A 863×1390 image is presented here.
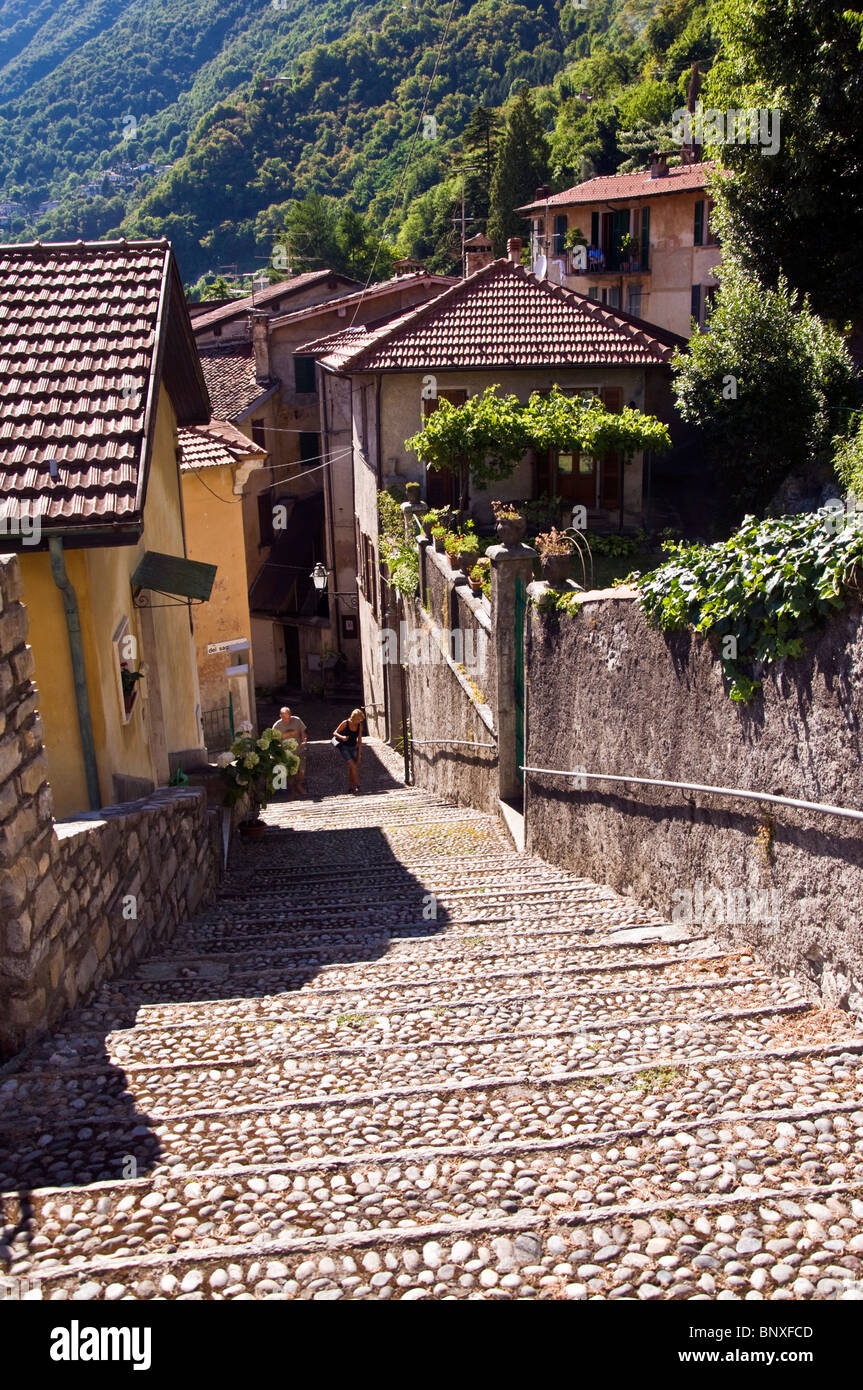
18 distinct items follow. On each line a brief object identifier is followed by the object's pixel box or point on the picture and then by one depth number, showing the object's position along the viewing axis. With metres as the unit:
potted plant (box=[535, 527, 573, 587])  9.41
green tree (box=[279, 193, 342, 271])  69.25
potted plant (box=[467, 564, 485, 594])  13.41
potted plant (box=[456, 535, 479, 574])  14.16
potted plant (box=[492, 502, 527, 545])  10.81
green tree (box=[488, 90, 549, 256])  58.75
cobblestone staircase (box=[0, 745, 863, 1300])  3.30
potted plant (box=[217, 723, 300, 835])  12.30
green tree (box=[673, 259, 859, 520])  20.31
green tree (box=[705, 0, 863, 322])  18.53
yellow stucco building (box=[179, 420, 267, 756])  18.09
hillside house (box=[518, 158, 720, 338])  36.03
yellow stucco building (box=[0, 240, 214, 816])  7.13
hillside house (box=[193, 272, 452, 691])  30.61
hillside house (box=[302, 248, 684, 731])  21.08
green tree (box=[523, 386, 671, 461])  19.41
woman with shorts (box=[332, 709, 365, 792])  17.58
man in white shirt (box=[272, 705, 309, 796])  17.43
